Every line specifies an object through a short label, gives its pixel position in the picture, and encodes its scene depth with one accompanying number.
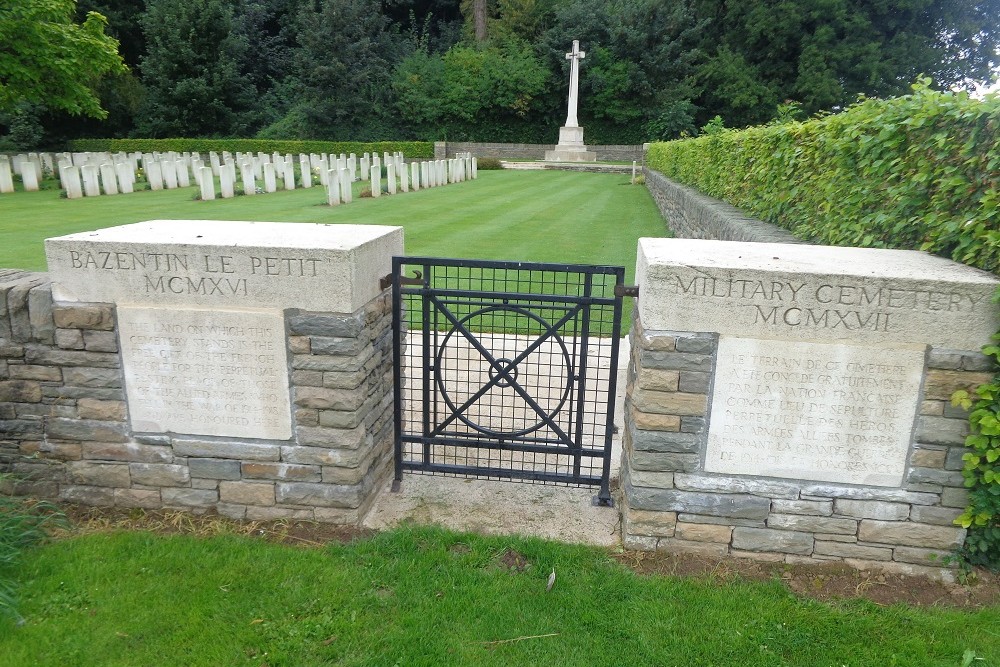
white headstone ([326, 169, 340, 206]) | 13.49
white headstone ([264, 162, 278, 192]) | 16.53
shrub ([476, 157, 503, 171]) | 28.84
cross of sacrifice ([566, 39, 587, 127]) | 34.53
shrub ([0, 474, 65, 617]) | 2.74
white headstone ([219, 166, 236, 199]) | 15.17
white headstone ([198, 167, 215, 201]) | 14.53
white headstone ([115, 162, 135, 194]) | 15.88
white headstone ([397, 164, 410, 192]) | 17.13
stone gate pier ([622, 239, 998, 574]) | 2.77
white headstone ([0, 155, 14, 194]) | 15.91
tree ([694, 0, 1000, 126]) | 33.22
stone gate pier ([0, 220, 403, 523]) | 3.10
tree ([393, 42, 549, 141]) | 38.25
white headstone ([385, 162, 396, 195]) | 16.50
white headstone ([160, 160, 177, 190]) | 17.20
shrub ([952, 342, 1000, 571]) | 2.71
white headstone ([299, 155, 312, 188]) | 18.48
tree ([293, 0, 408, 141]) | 37.97
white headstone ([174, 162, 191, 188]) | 17.67
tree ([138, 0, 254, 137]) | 34.88
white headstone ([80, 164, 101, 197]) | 15.11
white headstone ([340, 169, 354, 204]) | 14.11
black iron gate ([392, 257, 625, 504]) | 3.35
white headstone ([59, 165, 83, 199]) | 14.45
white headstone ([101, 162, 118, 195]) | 15.57
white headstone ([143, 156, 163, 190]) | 16.69
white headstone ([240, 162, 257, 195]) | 15.98
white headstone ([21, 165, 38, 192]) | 16.50
